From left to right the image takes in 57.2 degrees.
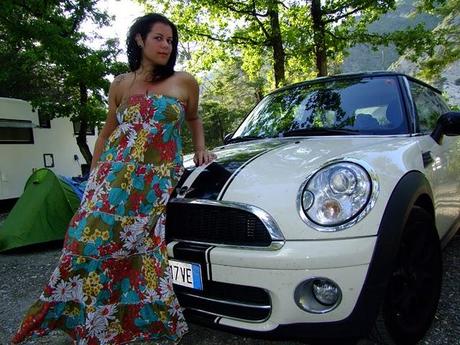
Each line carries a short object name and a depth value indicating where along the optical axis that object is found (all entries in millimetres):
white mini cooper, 1763
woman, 2039
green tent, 5168
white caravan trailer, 9438
